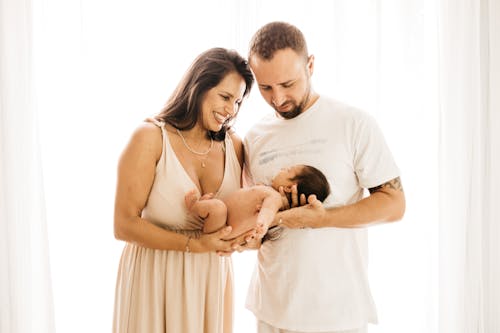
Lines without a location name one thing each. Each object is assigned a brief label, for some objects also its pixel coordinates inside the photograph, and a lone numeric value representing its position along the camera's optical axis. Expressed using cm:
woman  166
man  163
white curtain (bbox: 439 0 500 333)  264
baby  161
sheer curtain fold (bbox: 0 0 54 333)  211
